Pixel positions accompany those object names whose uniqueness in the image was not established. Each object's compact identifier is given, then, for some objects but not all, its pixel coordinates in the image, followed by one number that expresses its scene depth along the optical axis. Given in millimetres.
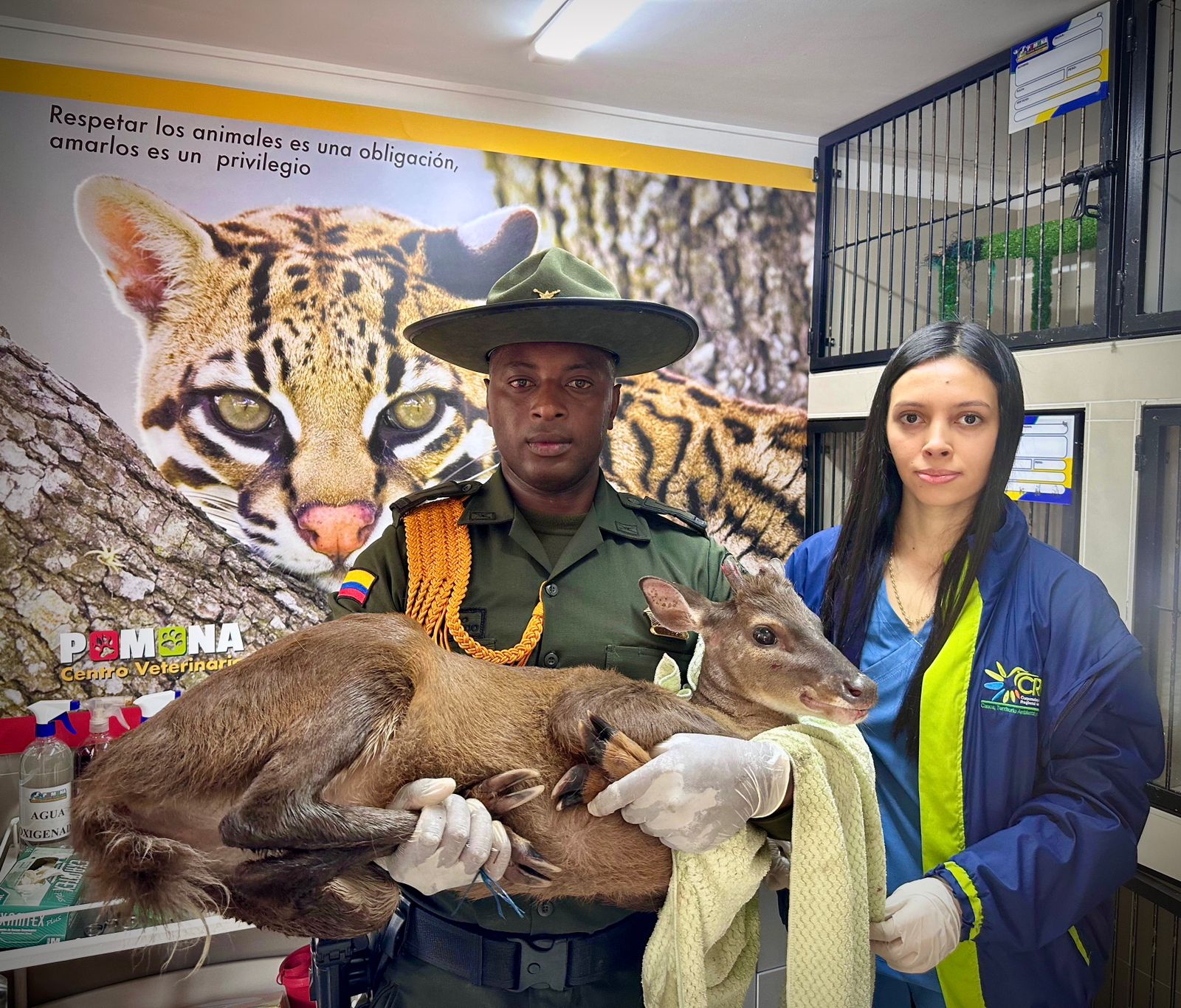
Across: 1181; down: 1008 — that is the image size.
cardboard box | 2537
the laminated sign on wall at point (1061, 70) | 1866
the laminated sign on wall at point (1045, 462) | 1894
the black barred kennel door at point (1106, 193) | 1828
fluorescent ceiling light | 2607
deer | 1367
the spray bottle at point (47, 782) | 2668
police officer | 1776
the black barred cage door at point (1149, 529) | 1747
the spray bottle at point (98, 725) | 2877
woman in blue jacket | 1629
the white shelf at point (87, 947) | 2561
